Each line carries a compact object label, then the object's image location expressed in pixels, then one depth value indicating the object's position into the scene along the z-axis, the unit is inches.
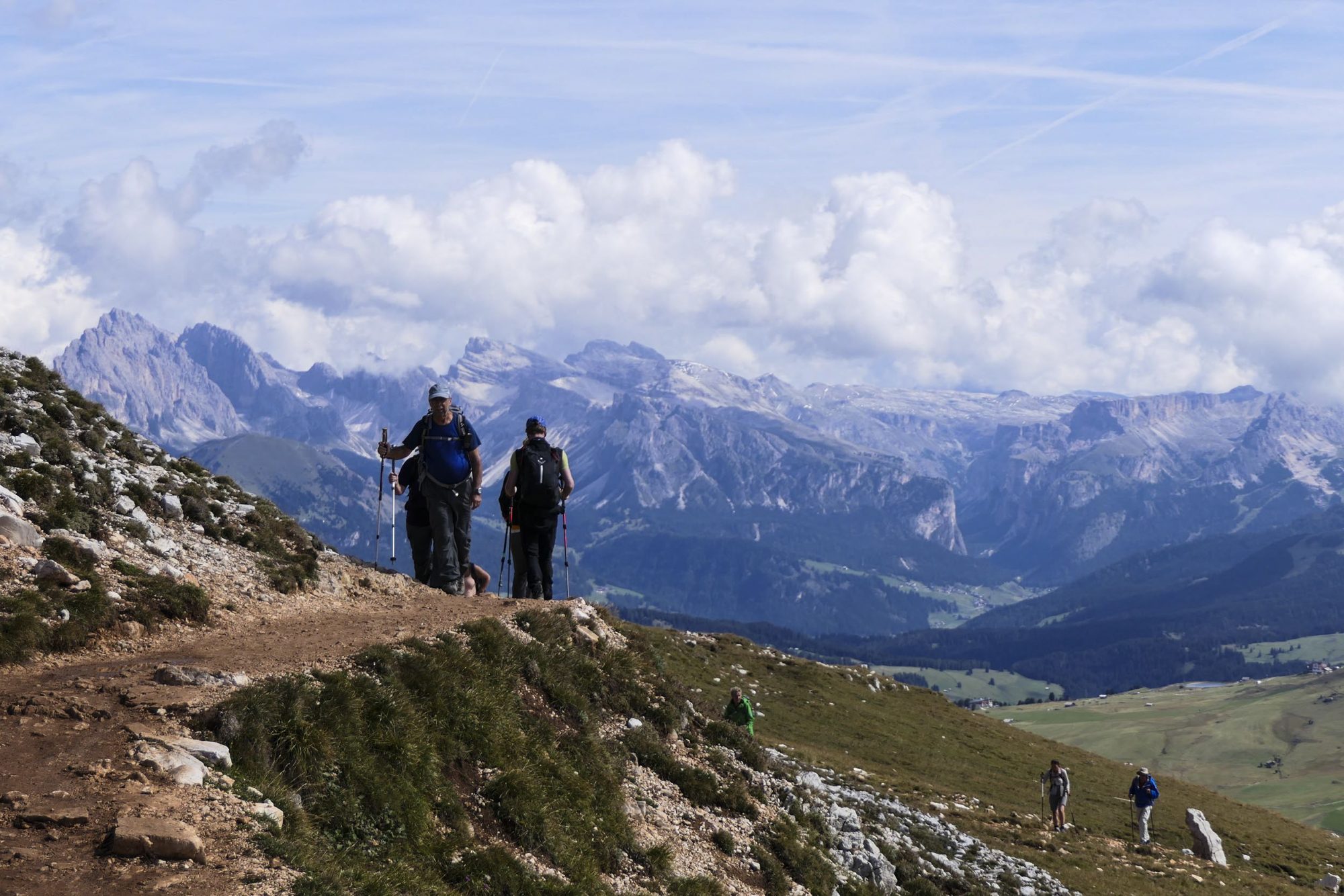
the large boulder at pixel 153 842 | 443.2
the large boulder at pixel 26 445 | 941.8
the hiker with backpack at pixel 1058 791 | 1753.2
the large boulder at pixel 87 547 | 806.5
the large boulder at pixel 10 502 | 813.2
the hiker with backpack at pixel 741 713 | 1263.5
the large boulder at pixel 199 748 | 530.6
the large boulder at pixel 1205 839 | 1887.3
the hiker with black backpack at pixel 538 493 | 1038.4
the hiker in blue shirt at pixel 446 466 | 1026.1
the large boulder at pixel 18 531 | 778.2
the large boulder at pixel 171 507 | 994.0
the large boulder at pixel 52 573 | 735.1
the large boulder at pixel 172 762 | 509.7
